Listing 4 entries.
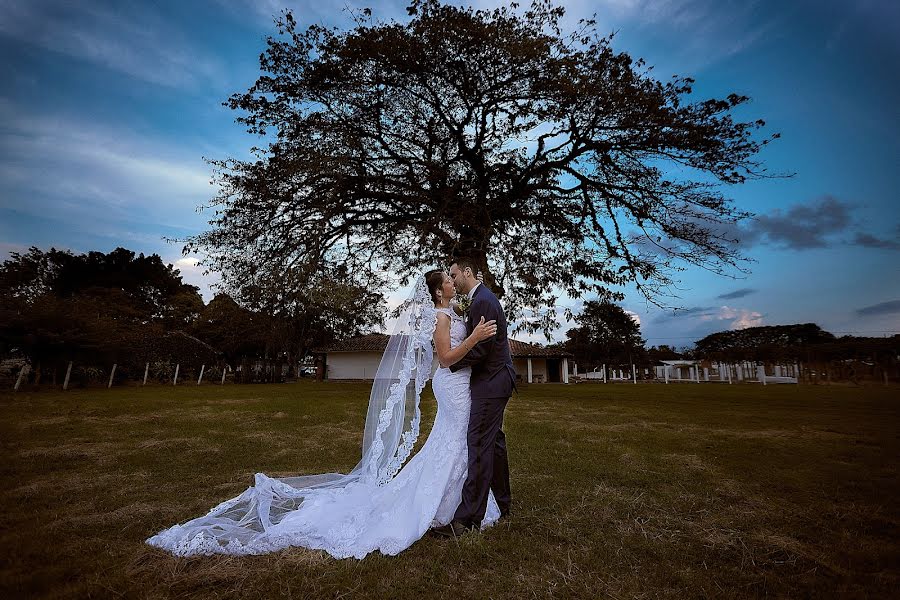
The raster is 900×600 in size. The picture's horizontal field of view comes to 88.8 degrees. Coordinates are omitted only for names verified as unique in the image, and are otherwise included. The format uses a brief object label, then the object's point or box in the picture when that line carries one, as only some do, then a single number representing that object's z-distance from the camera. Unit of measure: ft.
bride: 11.41
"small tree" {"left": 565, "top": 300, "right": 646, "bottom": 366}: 178.50
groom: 12.88
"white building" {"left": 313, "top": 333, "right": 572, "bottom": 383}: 147.64
